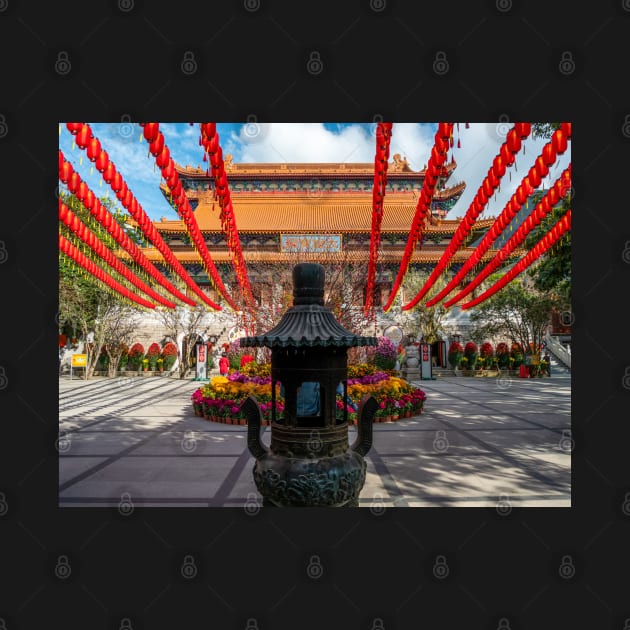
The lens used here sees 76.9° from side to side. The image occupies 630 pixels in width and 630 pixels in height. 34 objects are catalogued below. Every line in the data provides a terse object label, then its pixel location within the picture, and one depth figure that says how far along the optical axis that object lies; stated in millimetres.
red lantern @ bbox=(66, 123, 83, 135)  3100
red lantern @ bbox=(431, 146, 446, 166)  3846
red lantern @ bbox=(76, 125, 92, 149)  3216
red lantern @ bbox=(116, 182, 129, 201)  4184
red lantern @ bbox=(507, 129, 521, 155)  3379
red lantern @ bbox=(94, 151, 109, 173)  3583
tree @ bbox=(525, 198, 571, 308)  8258
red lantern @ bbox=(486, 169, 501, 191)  4020
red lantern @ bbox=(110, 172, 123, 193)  3950
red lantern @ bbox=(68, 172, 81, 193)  3703
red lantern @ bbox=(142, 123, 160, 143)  3191
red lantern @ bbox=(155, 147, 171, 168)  3572
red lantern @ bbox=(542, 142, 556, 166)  3520
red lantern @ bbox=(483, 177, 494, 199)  4203
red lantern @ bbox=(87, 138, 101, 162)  3404
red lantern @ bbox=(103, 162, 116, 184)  3748
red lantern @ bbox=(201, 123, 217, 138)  3337
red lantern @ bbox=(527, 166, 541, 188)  3844
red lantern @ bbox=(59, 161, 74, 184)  3577
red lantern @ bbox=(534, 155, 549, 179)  3695
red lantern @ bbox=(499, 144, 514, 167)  3607
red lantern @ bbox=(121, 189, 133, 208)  4371
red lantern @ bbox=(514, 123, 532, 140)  3252
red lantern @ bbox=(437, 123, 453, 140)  3454
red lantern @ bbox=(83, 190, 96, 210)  4082
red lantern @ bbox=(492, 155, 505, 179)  3803
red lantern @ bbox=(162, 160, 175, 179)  3748
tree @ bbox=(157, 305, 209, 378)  19109
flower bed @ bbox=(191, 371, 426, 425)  8836
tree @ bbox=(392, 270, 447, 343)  20828
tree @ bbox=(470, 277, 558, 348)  18469
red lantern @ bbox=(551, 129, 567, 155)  3355
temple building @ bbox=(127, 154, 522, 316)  22516
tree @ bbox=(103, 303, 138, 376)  18609
